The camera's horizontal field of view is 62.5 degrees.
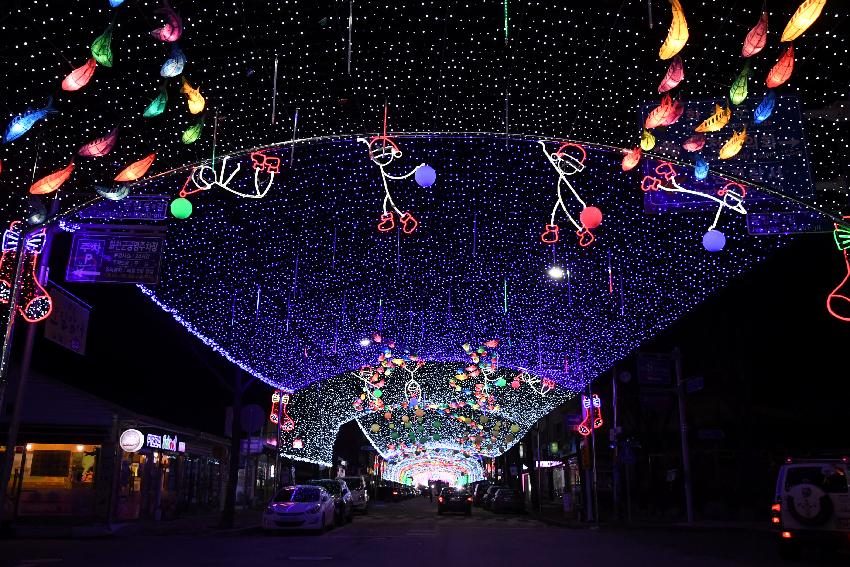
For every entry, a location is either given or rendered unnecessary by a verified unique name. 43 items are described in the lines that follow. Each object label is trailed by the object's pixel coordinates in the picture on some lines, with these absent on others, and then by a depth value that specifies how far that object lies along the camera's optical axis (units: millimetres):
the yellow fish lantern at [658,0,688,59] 7441
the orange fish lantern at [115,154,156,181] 10656
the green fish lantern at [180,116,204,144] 10484
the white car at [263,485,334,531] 19625
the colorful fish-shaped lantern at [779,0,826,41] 7172
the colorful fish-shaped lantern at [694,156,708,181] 10664
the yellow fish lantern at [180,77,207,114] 9527
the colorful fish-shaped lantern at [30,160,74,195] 10680
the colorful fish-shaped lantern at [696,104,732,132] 9852
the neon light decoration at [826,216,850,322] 11938
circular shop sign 21297
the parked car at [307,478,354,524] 25219
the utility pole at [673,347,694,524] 23094
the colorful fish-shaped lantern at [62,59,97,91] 8188
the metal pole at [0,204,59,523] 11859
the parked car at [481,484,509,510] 41003
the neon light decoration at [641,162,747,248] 11392
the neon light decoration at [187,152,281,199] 13242
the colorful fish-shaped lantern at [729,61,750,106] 9002
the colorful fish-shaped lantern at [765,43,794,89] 8359
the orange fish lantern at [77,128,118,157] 9812
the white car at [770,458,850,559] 11531
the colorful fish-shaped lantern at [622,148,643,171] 10867
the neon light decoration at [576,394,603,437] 27578
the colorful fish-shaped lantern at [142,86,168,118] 9180
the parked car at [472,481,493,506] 54300
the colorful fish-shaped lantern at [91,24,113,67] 7871
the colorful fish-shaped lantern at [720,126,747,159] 10258
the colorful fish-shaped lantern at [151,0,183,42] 8016
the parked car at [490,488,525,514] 37469
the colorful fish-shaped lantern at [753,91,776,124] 9062
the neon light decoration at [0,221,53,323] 13000
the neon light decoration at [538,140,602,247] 11695
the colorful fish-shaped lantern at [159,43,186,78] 8398
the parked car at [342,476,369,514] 34247
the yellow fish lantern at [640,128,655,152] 10312
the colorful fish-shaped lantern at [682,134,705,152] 10250
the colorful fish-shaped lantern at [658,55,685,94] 8430
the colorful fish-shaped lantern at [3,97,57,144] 9172
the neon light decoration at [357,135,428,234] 11383
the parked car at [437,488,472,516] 34344
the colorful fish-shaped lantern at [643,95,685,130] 9195
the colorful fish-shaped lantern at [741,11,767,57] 8000
